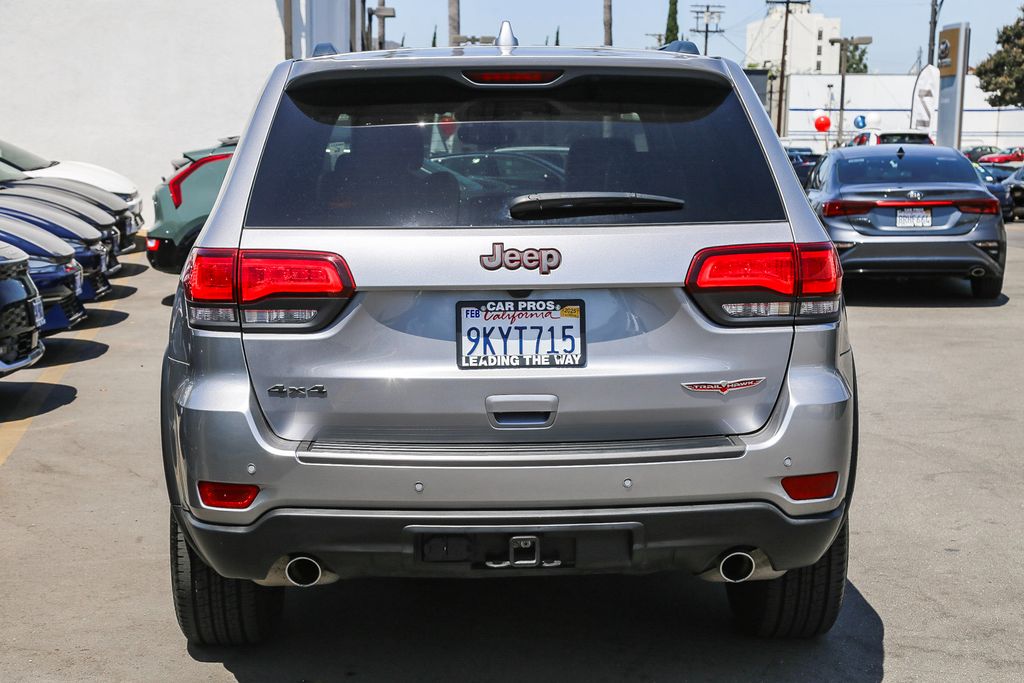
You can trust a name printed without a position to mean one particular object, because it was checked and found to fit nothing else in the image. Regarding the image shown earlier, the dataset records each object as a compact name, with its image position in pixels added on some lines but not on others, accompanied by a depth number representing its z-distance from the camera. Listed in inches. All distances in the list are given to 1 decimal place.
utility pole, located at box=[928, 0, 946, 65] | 1937.7
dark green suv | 538.9
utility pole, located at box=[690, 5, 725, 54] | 4665.4
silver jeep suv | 133.8
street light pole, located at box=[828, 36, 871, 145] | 2417.6
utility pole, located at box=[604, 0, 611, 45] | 1910.4
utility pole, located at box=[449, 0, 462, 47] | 1716.3
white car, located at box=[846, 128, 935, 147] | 1226.9
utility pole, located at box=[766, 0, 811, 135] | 3147.1
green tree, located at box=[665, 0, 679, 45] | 4315.9
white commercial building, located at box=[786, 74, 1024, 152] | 3777.1
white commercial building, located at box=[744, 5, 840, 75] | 6220.5
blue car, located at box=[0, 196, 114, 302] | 486.6
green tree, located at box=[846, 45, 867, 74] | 7031.5
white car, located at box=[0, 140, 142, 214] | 694.5
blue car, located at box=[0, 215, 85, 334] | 398.9
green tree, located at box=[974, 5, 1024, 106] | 2874.0
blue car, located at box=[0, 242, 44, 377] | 318.7
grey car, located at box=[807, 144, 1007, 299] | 508.4
